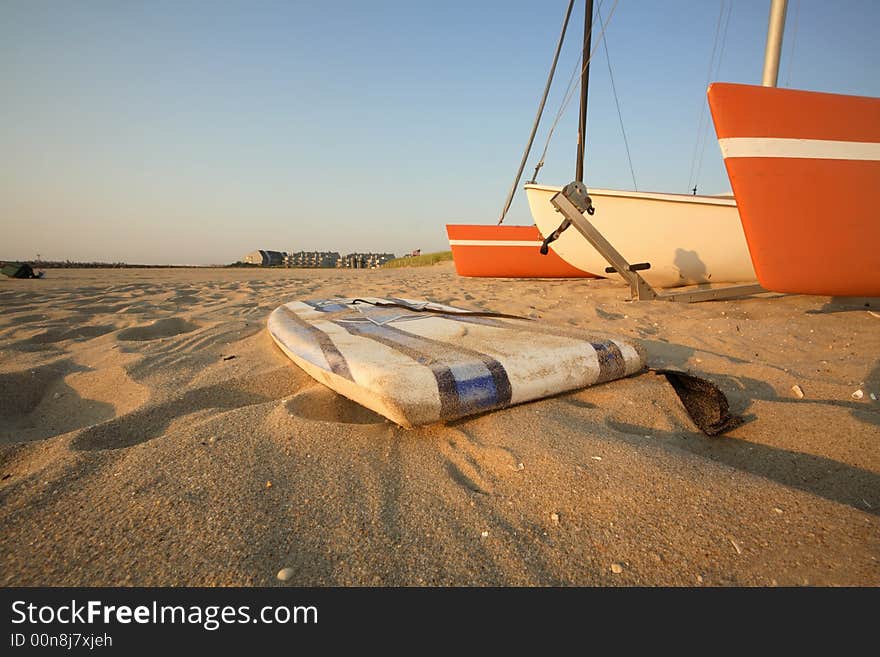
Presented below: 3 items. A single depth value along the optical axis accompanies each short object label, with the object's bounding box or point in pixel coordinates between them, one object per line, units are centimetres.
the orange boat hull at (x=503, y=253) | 650
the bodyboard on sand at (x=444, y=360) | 126
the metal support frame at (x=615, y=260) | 330
